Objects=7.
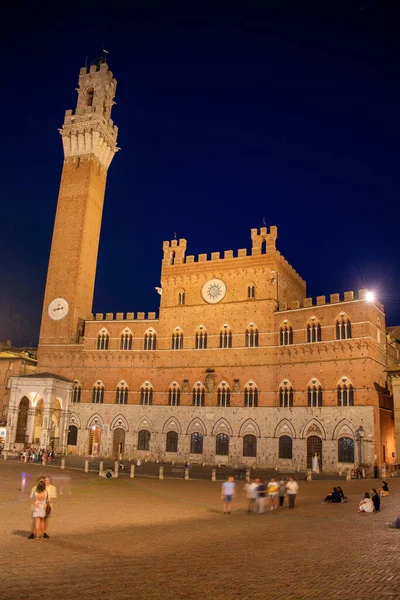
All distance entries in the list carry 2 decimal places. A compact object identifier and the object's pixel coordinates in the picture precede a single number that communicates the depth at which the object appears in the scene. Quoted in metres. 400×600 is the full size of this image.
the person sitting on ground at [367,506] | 17.92
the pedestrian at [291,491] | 18.92
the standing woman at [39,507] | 12.04
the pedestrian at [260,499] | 17.62
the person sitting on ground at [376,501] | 18.34
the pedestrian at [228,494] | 17.55
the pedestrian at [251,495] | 17.75
